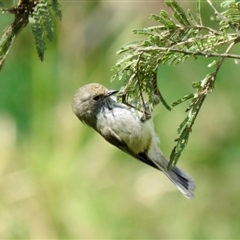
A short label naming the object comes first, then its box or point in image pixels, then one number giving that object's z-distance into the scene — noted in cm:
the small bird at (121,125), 737
